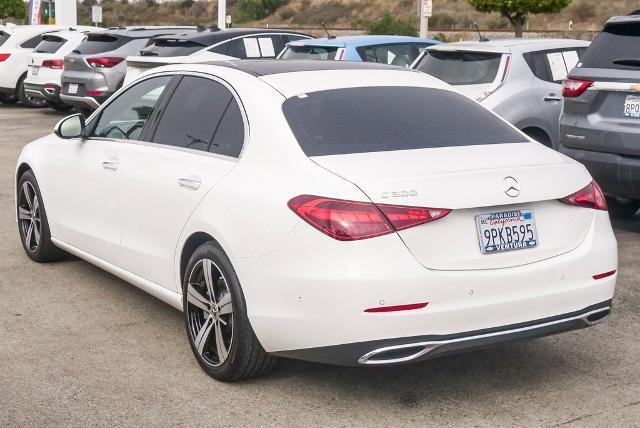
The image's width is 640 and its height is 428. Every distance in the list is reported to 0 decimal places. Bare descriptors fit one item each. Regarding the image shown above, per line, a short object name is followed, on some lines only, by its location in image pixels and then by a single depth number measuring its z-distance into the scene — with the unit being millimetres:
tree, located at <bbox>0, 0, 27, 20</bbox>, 62438
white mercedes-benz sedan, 4613
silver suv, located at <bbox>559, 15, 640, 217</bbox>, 8234
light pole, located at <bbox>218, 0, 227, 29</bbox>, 31594
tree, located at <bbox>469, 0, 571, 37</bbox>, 47406
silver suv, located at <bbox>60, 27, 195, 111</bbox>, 18203
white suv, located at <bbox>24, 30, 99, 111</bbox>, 20734
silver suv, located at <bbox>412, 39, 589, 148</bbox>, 10477
